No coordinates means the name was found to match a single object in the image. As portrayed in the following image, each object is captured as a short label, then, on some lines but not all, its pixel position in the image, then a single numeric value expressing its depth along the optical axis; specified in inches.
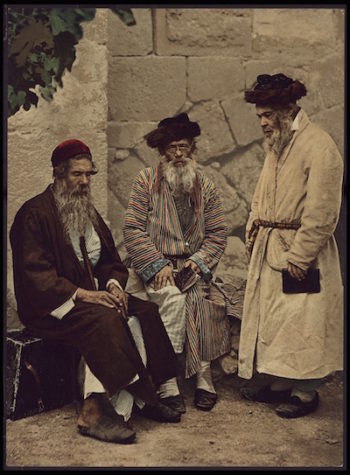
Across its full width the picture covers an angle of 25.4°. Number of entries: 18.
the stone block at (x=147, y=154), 273.9
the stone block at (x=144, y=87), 270.1
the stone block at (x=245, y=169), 286.5
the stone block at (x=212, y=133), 280.2
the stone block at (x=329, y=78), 288.2
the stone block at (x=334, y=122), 291.0
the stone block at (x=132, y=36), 267.7
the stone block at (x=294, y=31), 281.7
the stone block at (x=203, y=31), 272.4
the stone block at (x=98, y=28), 243.0
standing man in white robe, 195.6
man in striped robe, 210.4
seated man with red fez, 187.6
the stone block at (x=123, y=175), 273.4
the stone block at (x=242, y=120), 282.7
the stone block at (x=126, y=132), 271.7
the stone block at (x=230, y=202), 284.6
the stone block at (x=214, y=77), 276.2
